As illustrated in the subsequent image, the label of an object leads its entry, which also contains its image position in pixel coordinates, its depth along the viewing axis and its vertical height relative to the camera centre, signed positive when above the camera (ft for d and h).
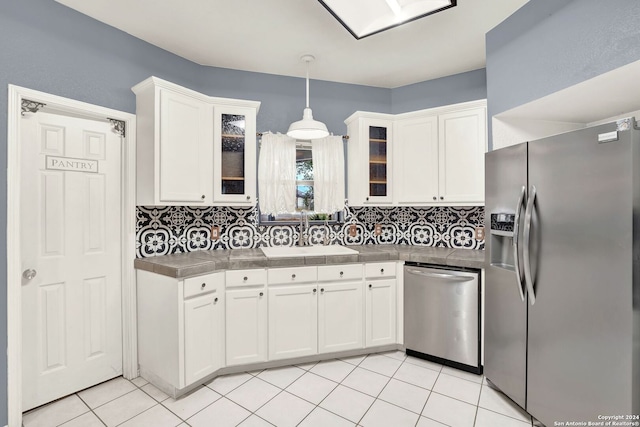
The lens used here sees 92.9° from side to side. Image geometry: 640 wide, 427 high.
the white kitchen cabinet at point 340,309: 8.35 -2.68
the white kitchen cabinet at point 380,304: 8.66 -2.61
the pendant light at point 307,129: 8.19 +2.30
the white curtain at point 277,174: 9.78 +1.27
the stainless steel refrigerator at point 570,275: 4.44 -1.09
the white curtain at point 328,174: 10.21 +1.31
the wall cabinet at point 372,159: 9.77 +1.75
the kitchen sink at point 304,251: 8.54 -1.14
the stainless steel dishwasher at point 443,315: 7.73 -2.72
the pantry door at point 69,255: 6.52 -0.95
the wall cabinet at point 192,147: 7.50 +1.78
